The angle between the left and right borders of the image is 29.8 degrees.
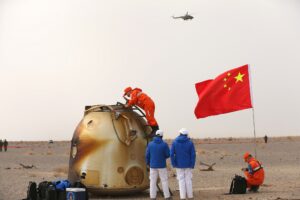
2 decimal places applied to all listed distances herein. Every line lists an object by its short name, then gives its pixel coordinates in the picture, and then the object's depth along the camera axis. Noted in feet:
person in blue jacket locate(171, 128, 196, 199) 47.93
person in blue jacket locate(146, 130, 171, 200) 48.34
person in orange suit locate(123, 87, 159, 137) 53.83
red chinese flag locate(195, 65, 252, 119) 59.57
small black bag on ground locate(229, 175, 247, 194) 55.72
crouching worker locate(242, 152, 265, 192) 56.85
